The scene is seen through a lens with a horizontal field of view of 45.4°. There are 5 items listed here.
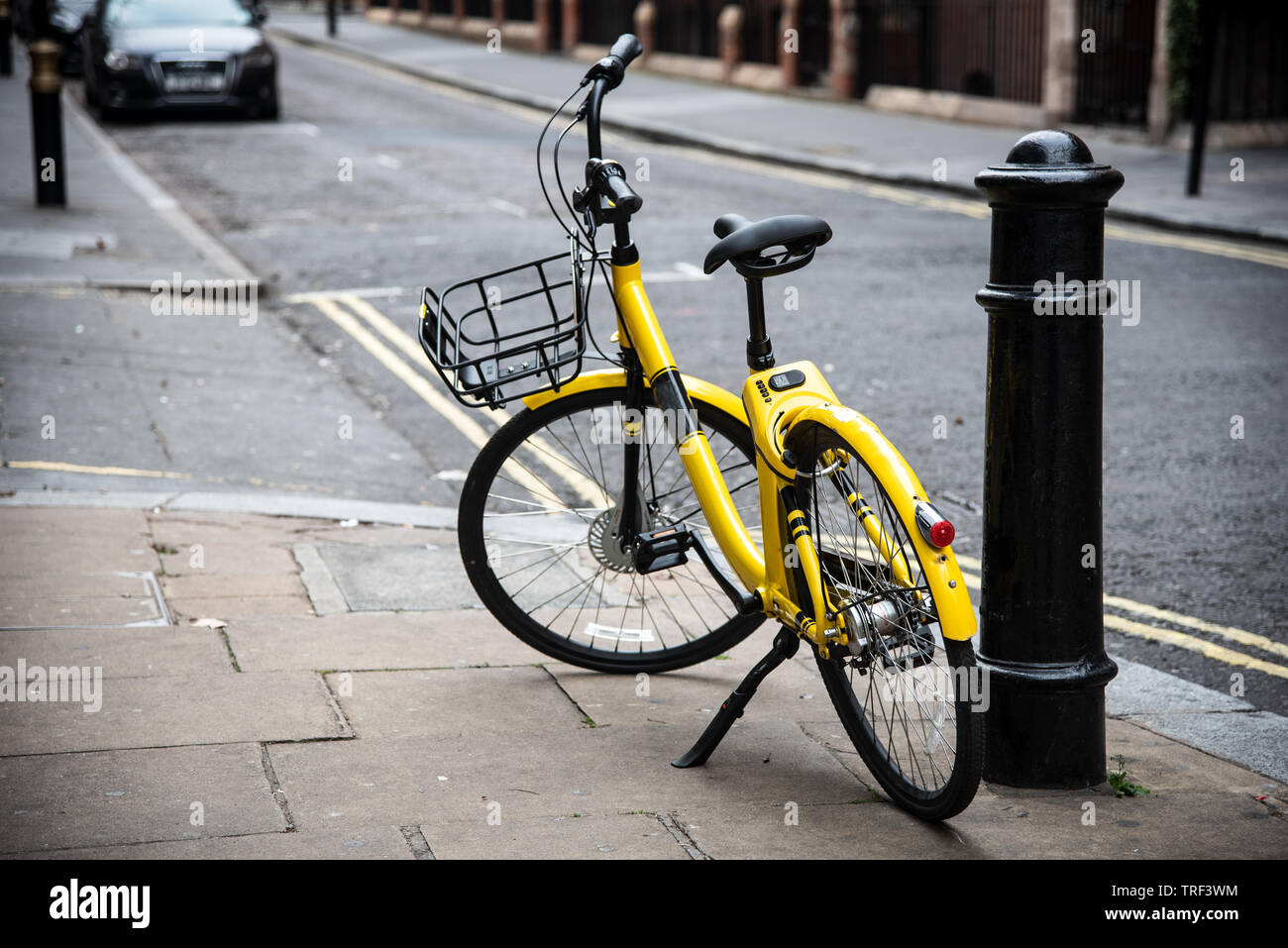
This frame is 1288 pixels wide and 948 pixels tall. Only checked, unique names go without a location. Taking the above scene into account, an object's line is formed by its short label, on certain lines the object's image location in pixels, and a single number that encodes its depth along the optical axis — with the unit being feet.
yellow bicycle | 10.86
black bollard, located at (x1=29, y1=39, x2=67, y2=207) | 40.40
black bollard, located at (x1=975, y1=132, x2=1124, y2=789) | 10.69
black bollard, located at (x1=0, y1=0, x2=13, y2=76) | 88.02
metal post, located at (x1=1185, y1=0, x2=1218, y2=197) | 44.93
